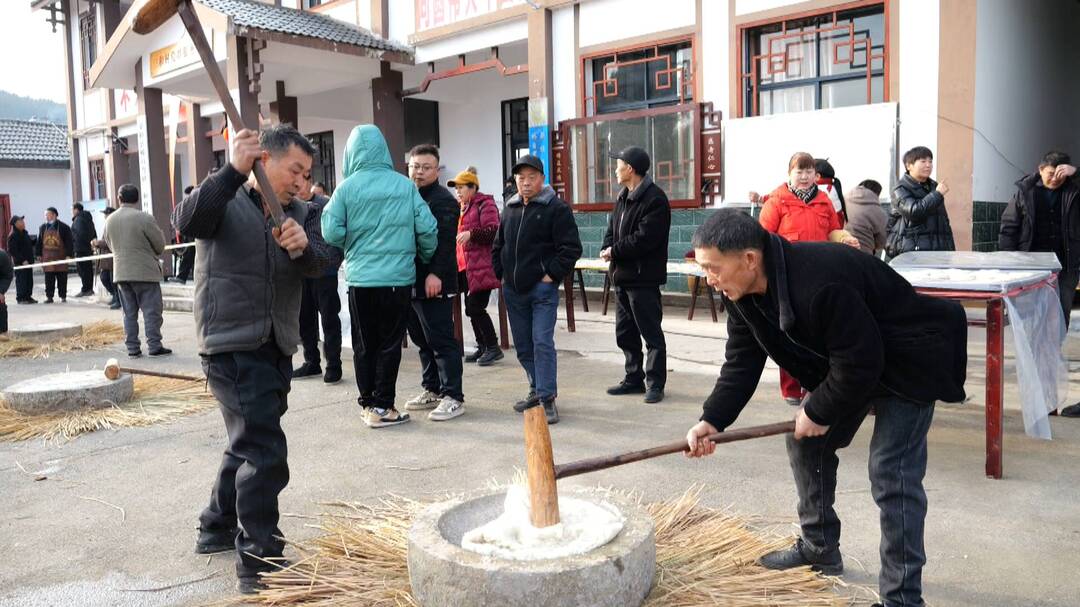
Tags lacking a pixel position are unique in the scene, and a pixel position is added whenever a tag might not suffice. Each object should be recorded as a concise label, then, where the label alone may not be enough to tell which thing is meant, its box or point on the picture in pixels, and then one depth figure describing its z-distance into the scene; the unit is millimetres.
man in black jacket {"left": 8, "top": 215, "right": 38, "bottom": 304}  15233
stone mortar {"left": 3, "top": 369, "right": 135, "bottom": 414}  5578
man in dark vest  2988
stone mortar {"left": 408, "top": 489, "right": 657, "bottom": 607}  2266
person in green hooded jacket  4984
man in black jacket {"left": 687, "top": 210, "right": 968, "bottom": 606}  2410
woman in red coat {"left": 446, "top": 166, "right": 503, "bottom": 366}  6988
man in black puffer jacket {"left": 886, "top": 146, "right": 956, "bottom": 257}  5957
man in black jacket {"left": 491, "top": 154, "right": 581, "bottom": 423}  5211
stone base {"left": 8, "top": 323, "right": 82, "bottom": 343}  8922
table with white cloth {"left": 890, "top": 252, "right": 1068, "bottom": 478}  3854
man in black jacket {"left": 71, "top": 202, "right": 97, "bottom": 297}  15711
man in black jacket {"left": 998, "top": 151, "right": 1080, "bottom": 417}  5711
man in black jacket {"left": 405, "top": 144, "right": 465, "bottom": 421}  5336
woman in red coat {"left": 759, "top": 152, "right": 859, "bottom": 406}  5355
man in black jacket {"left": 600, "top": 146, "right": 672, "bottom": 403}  5535
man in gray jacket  8133
